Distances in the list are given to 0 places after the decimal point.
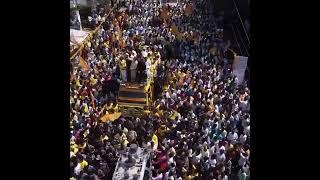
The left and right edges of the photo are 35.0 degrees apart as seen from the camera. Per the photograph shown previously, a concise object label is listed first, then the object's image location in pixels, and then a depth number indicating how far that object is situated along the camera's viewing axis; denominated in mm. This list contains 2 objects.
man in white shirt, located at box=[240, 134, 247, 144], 8695
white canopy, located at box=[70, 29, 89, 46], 10312
